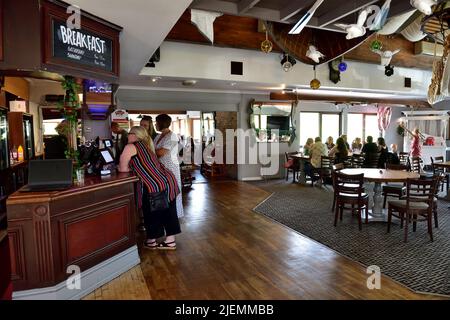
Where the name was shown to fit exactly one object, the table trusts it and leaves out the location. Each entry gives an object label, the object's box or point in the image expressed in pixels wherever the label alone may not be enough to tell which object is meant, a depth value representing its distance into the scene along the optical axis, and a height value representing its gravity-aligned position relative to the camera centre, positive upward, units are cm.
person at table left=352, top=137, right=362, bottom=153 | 1114 -48
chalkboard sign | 301 +91
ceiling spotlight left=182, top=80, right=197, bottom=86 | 749 +125
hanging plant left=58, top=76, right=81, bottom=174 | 332 +28
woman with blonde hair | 374 -65
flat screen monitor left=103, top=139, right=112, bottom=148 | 406 -9
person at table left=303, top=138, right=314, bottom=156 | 940 -41
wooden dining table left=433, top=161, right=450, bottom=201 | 656 -71
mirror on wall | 991 +40
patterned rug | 340 -151
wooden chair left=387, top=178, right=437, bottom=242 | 443 -104
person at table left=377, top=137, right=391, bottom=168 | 754 -62
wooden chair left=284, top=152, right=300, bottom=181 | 953 -92
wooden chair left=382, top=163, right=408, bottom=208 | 586 -105
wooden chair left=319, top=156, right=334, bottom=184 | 826 -87
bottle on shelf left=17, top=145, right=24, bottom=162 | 724 -39
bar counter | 268 -91
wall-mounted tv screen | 1021 +33
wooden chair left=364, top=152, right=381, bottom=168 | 873 -73
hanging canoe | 464 +142
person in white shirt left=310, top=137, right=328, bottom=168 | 841 -53
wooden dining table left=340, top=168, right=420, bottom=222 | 493 -71
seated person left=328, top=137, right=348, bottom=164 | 852 -52
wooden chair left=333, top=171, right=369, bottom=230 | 494 -96
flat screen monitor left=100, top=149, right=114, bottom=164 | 372 -24
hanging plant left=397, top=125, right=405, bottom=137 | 1340 +3
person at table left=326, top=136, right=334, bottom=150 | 1012 -33
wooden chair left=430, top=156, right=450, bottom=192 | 793 -100
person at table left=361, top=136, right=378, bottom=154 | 870 -41
